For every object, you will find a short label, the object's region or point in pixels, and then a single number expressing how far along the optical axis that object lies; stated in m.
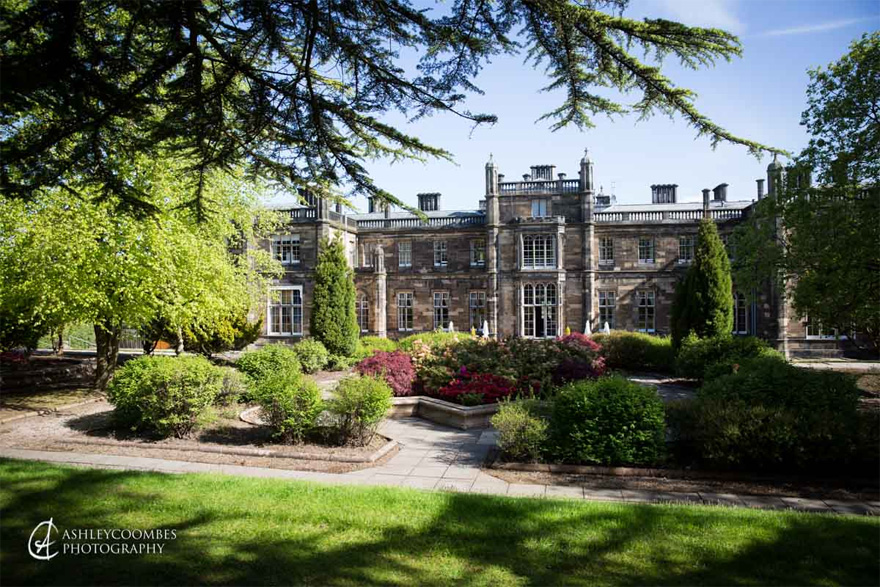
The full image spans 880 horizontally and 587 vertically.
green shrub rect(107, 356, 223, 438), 8.82
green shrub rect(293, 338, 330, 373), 18.48
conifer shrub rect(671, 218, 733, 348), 17.69
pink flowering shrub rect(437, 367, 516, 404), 11.23
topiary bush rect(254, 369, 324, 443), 8.48
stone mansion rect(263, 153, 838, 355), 30.69
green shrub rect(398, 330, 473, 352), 18.70
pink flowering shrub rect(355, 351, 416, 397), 12.38
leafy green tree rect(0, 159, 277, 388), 11.22
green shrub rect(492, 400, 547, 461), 7.32
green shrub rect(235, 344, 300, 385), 12.49
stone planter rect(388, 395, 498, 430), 10.40
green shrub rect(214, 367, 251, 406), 11.33
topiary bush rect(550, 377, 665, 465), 7.07
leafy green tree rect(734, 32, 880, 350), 10.20
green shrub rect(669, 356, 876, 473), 6.44
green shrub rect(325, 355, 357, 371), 19.95
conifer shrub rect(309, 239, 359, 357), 20.36
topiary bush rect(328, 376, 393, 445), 8.36
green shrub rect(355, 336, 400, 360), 21.54
